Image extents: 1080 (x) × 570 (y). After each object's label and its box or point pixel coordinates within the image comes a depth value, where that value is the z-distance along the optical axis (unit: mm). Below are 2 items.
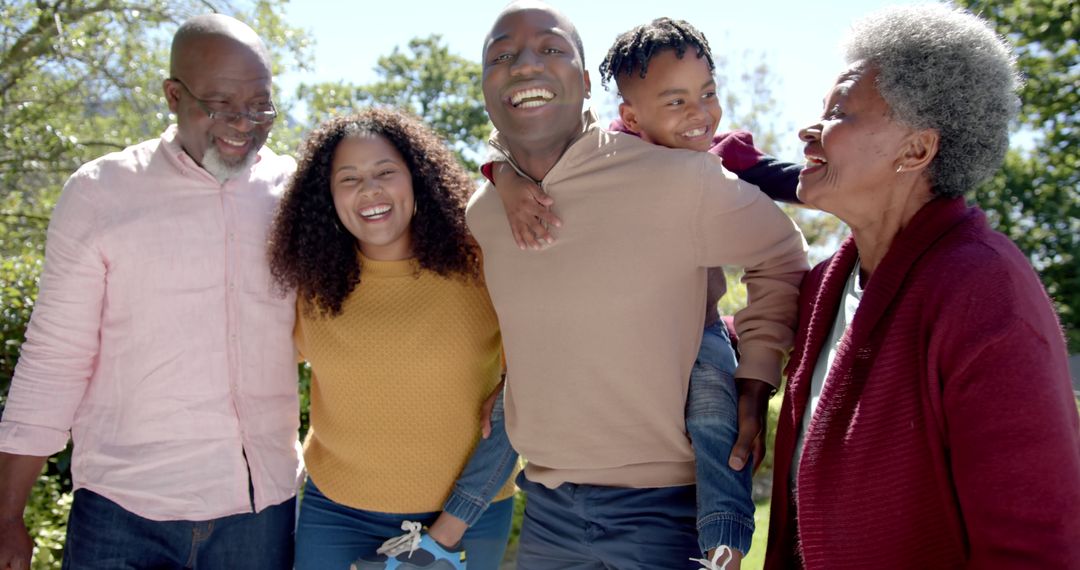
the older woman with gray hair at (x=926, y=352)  1640
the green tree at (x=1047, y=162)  9328
